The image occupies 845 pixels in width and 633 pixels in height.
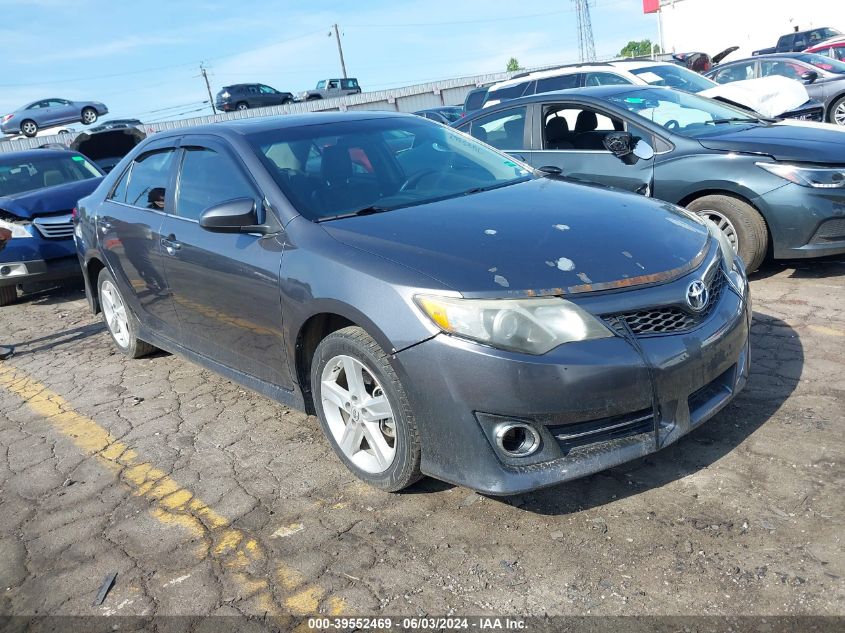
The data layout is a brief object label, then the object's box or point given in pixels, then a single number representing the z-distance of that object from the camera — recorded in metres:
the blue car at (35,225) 7.56
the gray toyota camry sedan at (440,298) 2.63
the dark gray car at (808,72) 12.85
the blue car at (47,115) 31.61
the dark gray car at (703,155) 5.21
